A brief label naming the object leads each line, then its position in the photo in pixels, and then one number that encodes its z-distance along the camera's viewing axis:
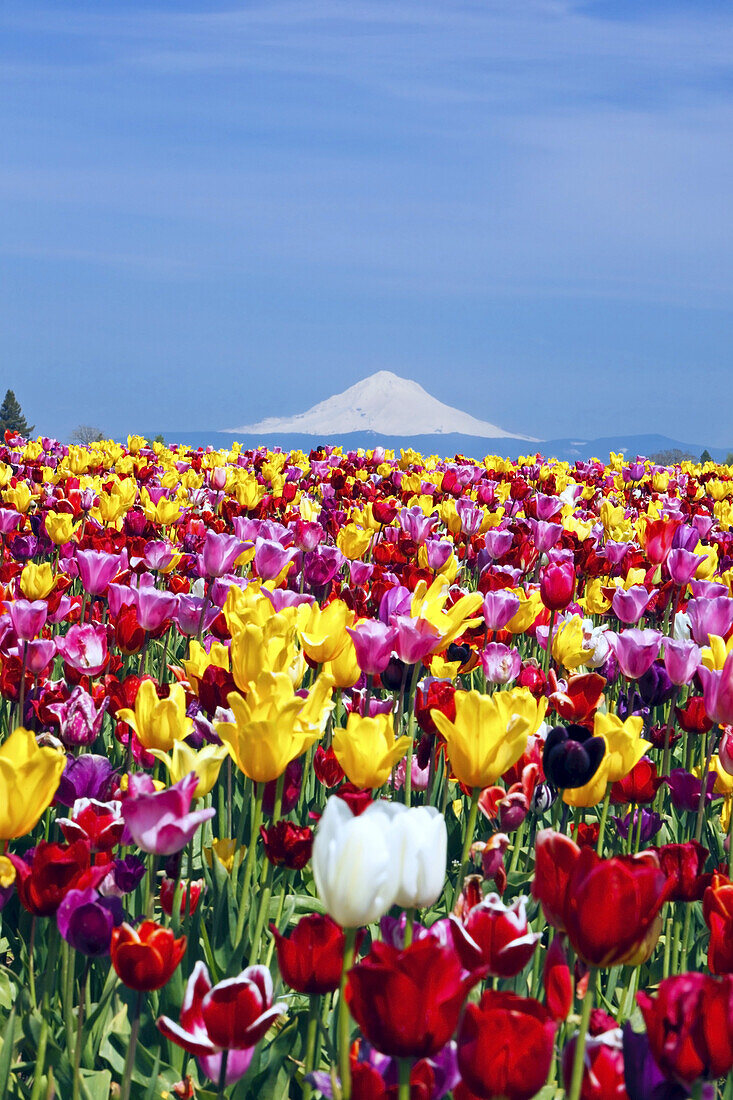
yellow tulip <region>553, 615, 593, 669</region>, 4.33
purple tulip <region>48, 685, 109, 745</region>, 3.38
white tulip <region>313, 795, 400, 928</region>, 1.60
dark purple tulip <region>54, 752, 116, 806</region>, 2.83
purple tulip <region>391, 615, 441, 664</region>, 3.35
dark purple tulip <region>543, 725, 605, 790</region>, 2.46
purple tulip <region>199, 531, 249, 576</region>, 5.34
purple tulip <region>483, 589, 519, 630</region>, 4.74
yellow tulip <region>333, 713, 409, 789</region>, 2.55
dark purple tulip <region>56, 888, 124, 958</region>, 1.96
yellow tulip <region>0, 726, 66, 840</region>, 1.95
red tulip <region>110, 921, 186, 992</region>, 1.84
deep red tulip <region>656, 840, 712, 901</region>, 2.55
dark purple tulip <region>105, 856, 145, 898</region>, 2.52
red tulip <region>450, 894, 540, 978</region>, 1.77
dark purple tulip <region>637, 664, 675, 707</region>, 4.11
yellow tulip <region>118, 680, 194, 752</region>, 2.73
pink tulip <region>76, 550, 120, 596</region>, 5.41
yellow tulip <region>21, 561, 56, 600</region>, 4.73
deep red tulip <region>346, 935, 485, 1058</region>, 1.37
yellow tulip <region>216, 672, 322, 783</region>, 2.31
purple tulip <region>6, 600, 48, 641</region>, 4.12
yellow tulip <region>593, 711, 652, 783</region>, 2.75
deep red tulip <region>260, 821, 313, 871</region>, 2.61
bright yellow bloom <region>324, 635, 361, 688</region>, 3.49
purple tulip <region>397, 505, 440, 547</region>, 7.47
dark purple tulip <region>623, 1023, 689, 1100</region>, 1.47
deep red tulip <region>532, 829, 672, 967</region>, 1.51
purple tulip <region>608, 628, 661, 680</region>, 3.94
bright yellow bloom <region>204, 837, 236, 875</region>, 3.24
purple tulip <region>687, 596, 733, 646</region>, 4.39
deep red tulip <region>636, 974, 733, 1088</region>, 1.38
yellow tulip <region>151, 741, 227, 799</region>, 2.35
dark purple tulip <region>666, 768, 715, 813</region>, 3.50
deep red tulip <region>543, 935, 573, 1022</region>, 1.76
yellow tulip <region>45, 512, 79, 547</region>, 7.09
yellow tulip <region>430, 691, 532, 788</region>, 2.41
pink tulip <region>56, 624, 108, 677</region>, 4.00
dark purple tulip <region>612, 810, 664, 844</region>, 3.50
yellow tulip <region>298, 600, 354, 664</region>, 3.30
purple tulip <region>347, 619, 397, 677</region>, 3.46
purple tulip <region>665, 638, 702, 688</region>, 3.83
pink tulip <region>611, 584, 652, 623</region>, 5.04
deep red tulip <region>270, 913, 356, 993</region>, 1.83
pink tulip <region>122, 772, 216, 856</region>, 2.13
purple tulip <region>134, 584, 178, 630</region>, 4.46
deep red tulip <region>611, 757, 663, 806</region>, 3.23
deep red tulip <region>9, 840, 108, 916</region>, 1.97
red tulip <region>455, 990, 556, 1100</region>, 1.38
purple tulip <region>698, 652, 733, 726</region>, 3.00
